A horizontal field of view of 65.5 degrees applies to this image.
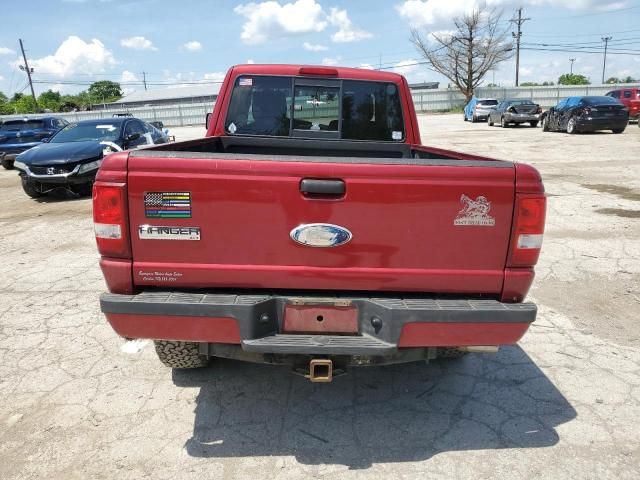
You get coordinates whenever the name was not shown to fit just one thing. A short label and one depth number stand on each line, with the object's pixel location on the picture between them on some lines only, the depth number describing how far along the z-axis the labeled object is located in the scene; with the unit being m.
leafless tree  50.75
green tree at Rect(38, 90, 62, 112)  66.97
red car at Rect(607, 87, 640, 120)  25.08
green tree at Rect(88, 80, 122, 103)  100.56
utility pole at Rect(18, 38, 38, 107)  66.32
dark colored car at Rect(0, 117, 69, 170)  15.97
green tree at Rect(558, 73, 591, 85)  85.62
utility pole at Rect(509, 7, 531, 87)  61.75
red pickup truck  2.40
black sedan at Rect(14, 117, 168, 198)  9.70
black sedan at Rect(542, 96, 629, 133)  20.23
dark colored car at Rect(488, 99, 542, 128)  27.06
